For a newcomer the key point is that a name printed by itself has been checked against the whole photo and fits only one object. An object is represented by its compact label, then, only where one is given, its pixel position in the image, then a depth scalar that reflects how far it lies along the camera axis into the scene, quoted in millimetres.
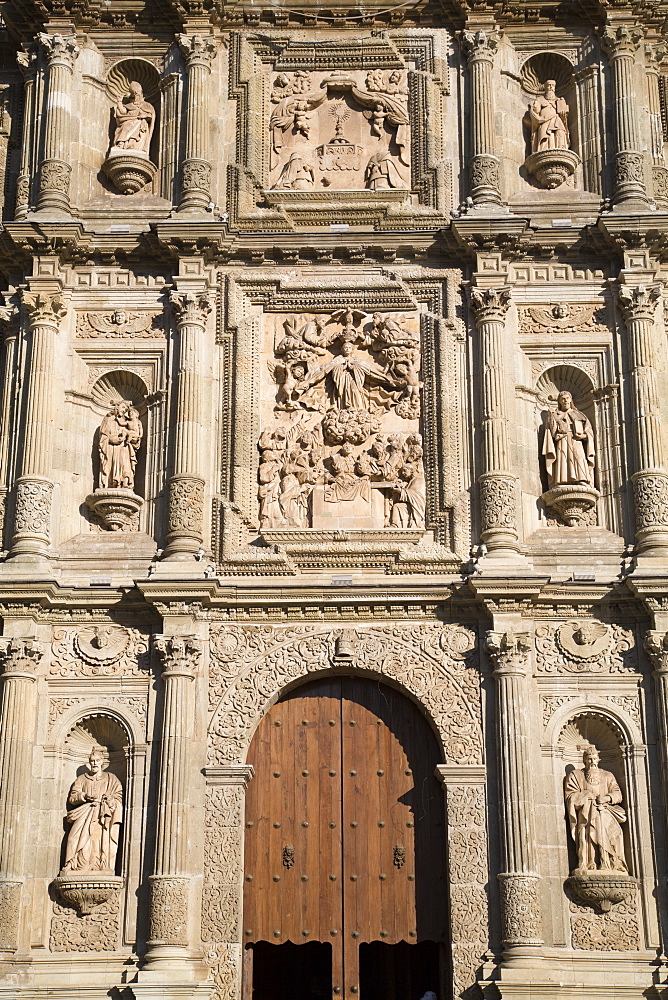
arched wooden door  15383
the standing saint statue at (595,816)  15234
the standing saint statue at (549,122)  18250
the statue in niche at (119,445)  16797
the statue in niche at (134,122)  18250
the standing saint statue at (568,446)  16703
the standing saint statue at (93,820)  15344
